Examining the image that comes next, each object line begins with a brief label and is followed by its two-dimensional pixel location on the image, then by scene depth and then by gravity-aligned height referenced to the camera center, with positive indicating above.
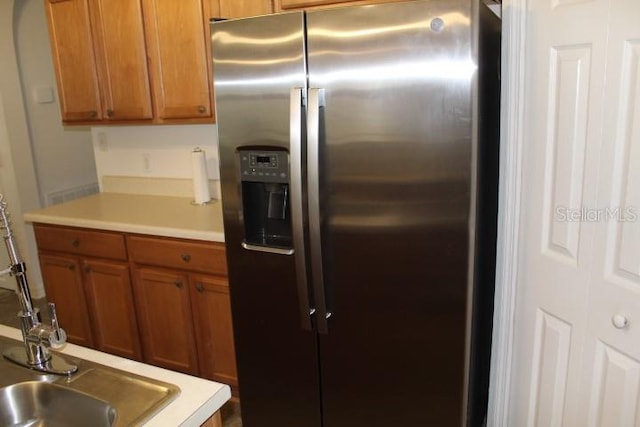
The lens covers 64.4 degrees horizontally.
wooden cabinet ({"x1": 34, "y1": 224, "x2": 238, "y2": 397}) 2.34 -0.91
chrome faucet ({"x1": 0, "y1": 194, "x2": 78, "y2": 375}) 1.06 -0.46
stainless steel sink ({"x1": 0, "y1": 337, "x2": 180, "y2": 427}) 0.99 -0.56
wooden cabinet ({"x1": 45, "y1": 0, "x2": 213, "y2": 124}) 2.40 +0.25
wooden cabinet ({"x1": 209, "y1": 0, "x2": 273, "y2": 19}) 2.11 +0.40
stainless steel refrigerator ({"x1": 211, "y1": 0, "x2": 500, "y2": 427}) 1.48 -0.32
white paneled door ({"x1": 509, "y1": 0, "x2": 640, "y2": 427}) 1.29 -0.35
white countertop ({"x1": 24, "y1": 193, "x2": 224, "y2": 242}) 2.34 -0.54
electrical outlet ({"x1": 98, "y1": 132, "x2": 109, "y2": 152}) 3.26 -0.20
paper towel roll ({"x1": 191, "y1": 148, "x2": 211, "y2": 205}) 2.71 -0.37
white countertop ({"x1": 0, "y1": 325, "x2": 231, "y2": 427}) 0.93 -0.55
